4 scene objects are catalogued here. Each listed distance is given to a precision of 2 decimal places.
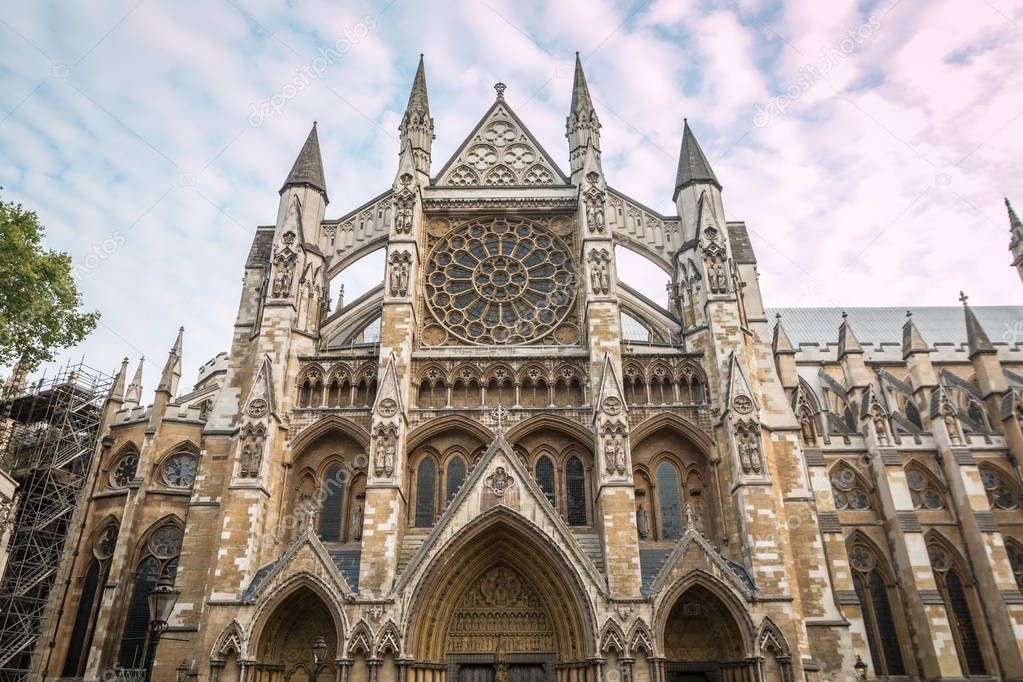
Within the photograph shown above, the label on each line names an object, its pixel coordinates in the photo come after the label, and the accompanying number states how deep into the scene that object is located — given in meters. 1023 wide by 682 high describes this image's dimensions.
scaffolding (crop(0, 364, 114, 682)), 23.11
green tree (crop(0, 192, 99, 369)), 17.67
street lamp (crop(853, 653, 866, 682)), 17.75
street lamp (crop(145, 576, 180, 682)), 13.26
